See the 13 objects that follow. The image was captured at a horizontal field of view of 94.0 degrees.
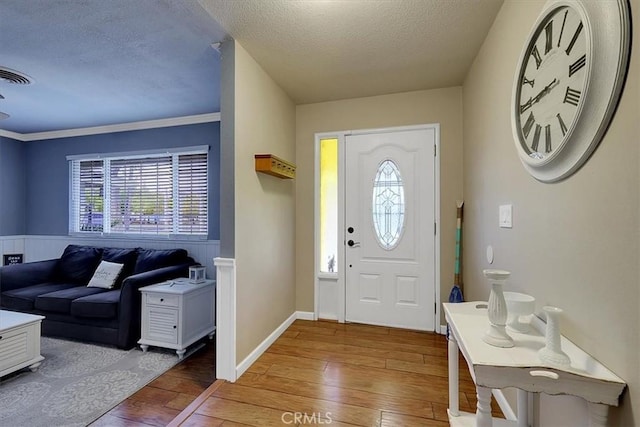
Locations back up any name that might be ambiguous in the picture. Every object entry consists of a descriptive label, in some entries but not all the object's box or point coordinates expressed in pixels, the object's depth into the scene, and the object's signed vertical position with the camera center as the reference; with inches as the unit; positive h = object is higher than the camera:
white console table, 34.7 -19.3
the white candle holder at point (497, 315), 44.3 -14.8
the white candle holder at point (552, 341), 37.6 -16.2
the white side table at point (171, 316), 104.3 -36.3
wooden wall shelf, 94.4 +16.5
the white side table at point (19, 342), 87.1 -39.0
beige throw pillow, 132.2 -27.4
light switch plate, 66.4 +0.0
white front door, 119.3 -5.0
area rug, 73.0 -49.0
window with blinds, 152.1 +11.1
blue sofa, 109.0 -32.4
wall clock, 34.4 +18.7
